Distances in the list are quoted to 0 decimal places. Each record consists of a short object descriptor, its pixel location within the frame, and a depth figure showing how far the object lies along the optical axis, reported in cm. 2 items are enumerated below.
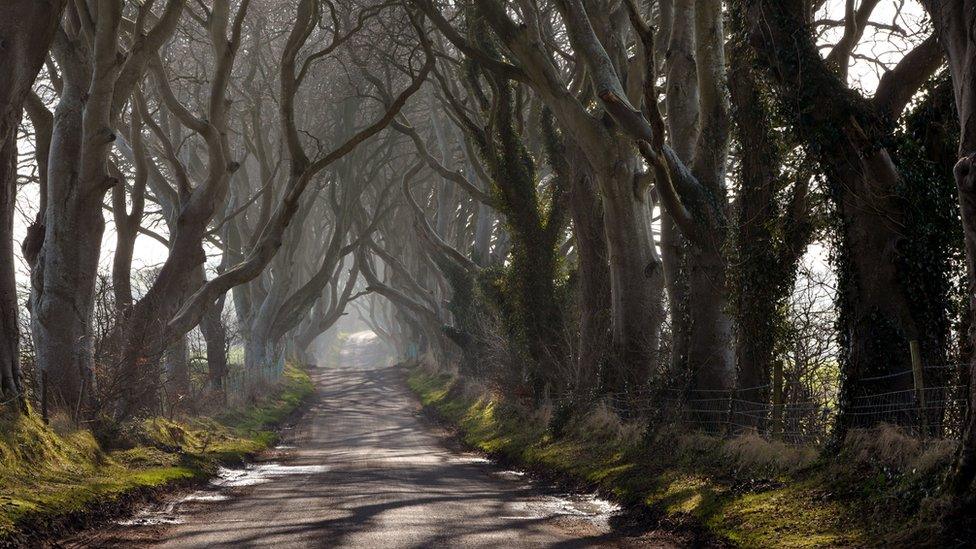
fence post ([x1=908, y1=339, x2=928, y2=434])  1886
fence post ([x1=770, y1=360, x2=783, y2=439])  2453
